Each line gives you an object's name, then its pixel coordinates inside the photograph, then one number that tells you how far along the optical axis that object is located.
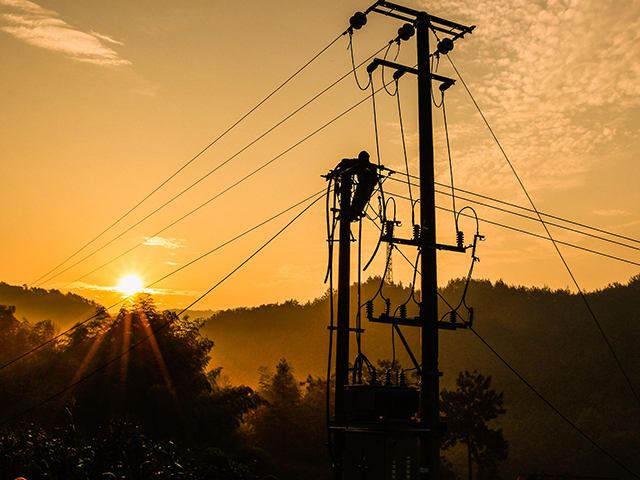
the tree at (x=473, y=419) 67.31
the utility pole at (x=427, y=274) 14.63
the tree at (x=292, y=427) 74.69
